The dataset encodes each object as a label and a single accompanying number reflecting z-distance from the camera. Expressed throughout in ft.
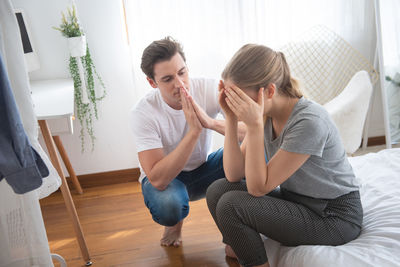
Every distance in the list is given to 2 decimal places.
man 5.45
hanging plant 7.86
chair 8.59
